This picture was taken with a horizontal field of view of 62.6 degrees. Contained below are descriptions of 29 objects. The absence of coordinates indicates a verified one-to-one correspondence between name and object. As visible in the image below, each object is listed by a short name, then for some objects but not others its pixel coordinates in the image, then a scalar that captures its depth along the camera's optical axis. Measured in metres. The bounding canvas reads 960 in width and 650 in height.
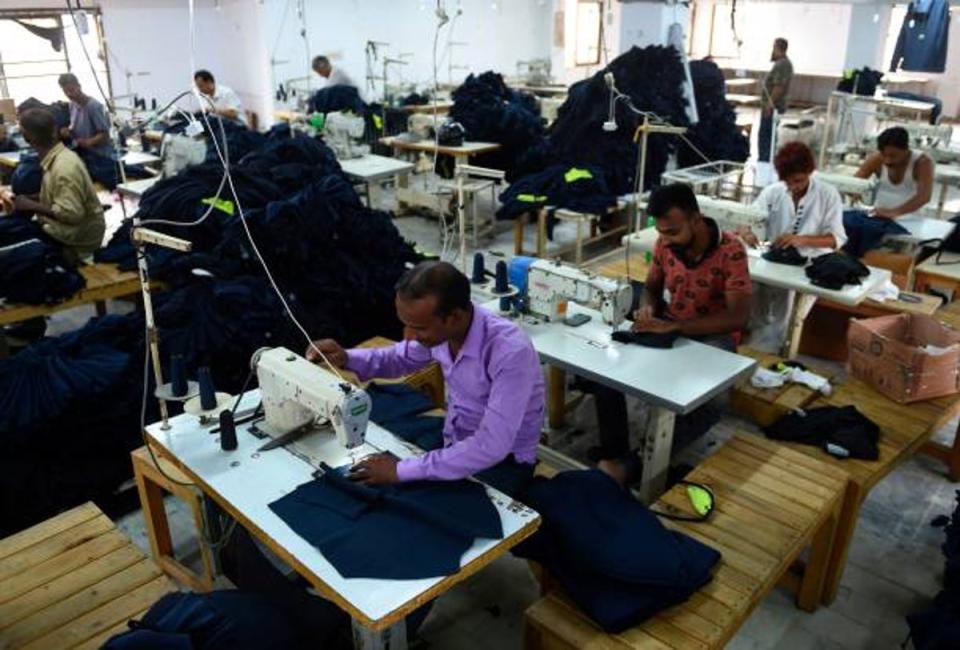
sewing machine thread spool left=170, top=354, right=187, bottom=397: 2.24
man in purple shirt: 2.02
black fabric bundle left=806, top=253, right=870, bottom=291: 3.71
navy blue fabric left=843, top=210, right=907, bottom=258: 4.82
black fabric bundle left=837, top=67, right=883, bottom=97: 8.25
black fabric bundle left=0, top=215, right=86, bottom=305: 4.04
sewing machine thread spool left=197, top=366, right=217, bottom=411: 2.32
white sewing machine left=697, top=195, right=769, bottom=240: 4.10
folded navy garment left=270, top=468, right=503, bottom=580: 1.75
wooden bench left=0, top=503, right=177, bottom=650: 2.09
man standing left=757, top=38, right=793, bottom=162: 9.33
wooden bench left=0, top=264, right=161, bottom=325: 4.05
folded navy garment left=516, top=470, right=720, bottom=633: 1.99
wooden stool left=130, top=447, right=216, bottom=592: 2.55
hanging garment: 11.13
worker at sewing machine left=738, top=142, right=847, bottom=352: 4.14
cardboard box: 3.29
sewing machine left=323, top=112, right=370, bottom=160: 6.90
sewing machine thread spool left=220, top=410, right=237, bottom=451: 2.23
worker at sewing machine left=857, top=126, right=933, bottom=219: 4.98
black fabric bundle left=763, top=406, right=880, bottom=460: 2.91
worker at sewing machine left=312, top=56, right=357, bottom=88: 9.08
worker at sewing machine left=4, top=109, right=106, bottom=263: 4.31
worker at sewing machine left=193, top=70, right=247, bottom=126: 7.76
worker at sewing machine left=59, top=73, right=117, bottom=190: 7.15
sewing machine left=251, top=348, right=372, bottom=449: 1.98
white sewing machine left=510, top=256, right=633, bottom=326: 2.98
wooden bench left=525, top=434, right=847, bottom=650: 1.99
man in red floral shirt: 3.13
